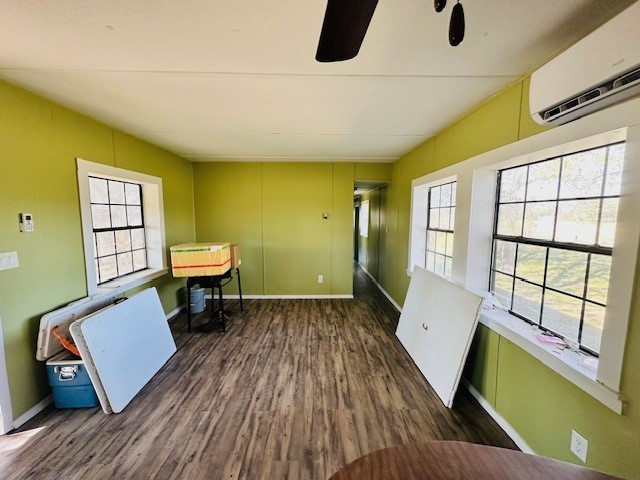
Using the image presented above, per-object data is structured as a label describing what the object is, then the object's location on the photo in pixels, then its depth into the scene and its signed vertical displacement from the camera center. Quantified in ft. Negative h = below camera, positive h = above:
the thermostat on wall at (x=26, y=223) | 5.88 -0.21
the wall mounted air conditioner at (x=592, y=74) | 3.31 +2.22
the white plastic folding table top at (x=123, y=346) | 6.10 -3.72
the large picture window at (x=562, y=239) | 4.32 -0.43
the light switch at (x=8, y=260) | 5.49 -1.06
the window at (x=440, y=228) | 9.16 -0.41
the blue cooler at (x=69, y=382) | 6.20 -4.23
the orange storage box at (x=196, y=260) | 10.09 -1.84
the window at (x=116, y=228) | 8.78 -0.50
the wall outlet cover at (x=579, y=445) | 4.04 -3.77
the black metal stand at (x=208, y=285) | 10.59 -3.04
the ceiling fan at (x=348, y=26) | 2.39 +2.02
